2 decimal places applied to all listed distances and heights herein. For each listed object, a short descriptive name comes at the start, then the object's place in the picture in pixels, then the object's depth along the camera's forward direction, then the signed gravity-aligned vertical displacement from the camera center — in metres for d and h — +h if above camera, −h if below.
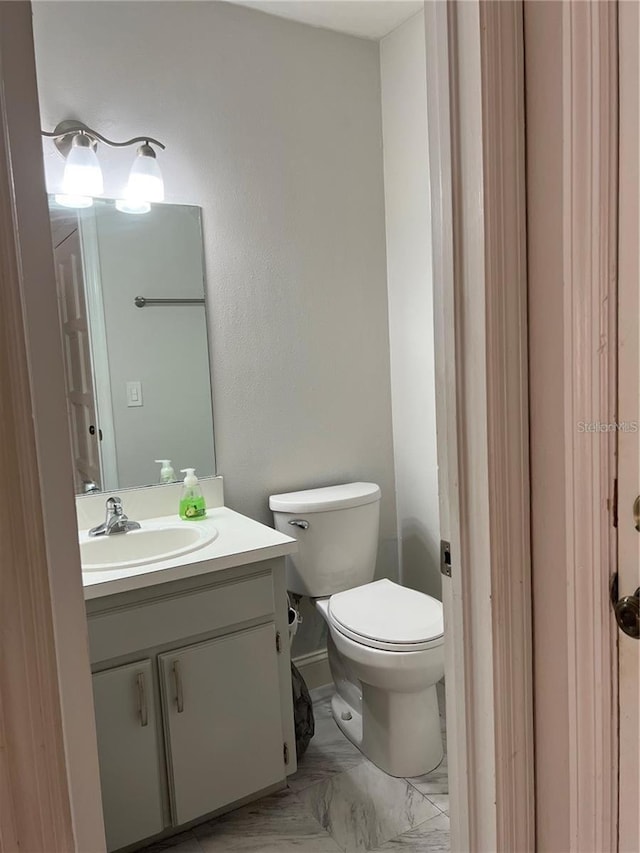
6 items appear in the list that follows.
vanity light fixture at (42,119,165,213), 1.81 +0.60
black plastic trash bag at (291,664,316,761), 2.00 -1.07
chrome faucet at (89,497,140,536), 1.83 -0.41
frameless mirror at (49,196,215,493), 1.90 +0.12
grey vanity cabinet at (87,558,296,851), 1.56 -0.81
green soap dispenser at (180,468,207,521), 1.99 -0.38
